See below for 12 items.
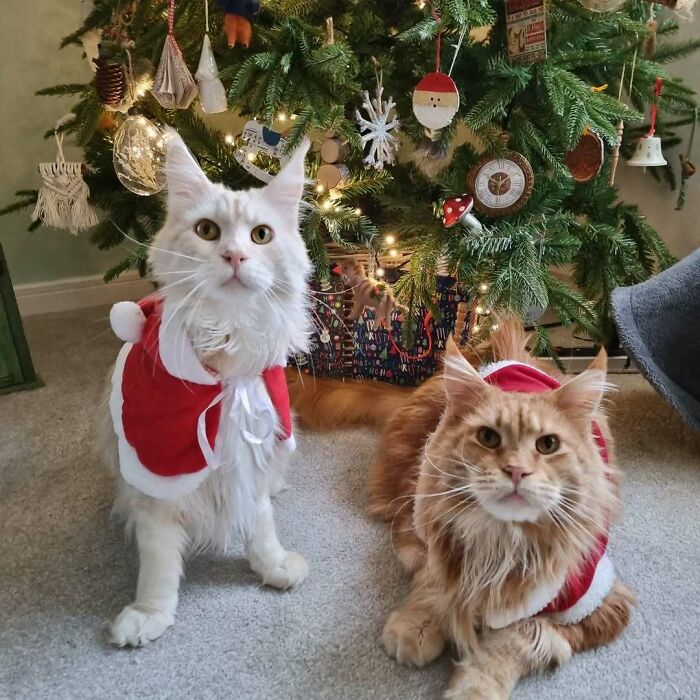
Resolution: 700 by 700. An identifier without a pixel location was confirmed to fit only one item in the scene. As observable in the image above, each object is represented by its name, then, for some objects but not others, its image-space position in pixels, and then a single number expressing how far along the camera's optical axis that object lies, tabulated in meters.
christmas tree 1.19
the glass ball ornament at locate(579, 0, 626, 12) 1.30
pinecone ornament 1.42
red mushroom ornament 1.27
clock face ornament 1.28
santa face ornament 1.18
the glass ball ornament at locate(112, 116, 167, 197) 1.40
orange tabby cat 0.75
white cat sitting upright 0.81
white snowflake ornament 1.28
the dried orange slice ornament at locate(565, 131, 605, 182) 1.41
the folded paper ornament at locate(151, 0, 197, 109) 1.26
